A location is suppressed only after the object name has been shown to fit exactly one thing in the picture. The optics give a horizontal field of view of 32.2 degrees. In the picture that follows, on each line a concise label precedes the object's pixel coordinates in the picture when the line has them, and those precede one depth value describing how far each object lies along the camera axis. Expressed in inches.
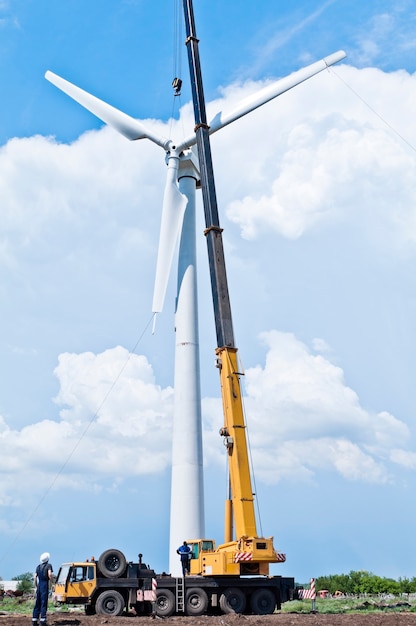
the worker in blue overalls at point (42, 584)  719.1
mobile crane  928.9
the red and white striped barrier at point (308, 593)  977.5
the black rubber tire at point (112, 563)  1021.8
